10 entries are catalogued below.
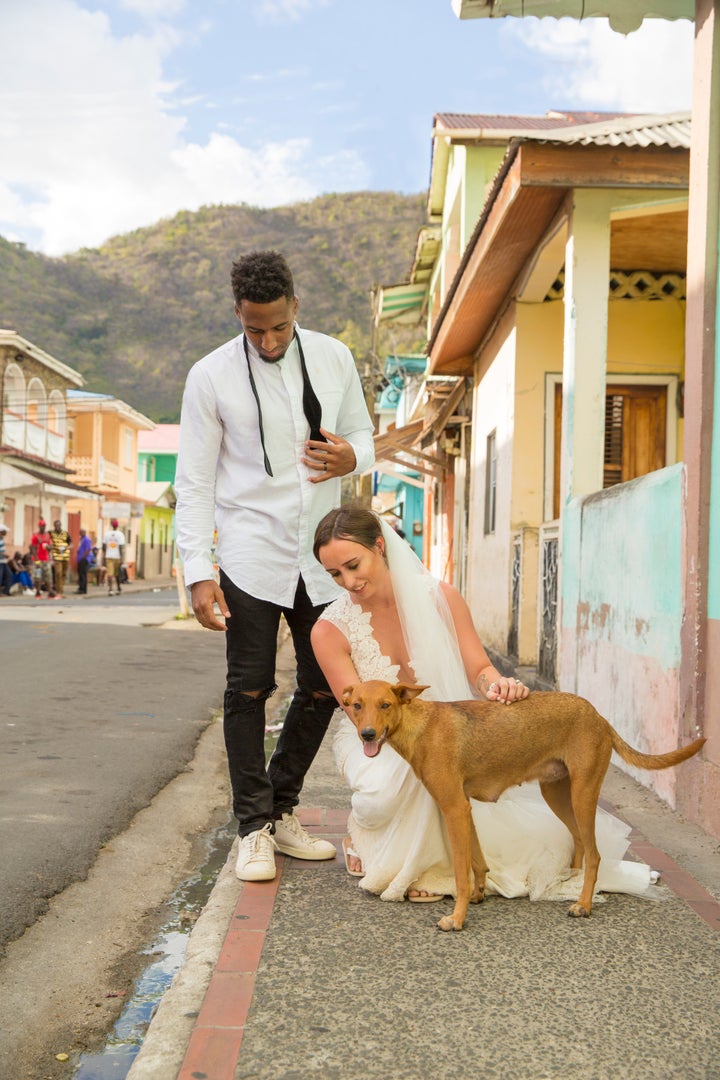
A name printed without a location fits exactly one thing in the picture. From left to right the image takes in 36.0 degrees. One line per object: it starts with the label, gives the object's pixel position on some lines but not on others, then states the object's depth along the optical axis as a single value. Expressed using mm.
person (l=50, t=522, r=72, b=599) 27094
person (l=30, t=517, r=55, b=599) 26969
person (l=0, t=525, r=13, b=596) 27216
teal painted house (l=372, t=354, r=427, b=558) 26578
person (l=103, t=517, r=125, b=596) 29953
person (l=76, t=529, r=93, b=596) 30703
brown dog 3391
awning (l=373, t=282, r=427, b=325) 23516
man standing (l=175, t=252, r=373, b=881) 3920
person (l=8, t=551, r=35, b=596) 29312
